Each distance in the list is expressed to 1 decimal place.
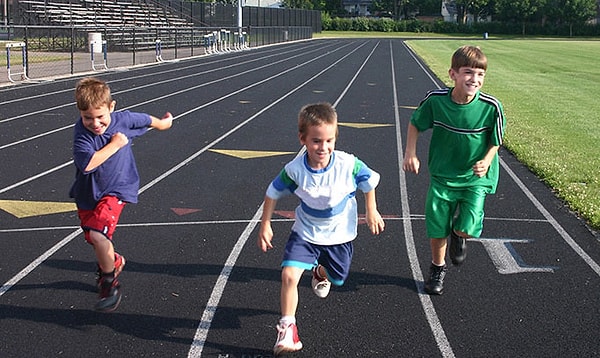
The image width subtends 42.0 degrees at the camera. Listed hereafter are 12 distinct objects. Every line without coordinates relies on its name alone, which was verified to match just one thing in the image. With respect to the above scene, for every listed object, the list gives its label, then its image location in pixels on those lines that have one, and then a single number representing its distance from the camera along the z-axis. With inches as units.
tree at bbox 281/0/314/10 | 4884.4
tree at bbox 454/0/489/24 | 4808.1
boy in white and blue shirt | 169.0
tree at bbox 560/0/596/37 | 4072.3
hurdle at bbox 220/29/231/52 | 1795.0
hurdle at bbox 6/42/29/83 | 818.9
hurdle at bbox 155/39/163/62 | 1291.8
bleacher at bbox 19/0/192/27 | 1631.4
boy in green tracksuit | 209.3
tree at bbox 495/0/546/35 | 4232.3
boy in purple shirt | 187.8
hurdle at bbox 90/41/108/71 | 1039.3
